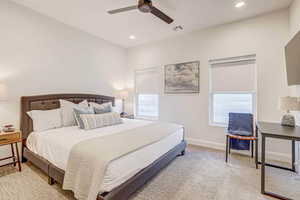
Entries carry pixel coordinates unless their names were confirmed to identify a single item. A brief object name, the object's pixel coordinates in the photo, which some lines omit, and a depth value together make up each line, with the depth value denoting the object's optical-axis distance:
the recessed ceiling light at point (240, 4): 2.77
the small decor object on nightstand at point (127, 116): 4.75
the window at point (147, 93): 4.85
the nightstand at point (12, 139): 2.37
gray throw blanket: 1.55
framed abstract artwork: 4.02
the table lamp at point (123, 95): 4.99
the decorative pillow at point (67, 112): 3.07
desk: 1.86
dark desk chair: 3.04
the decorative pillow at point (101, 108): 3.33
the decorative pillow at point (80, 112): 2.84
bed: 1.66
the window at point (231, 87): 3.37
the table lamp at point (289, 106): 2.25
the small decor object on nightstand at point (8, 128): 2.53
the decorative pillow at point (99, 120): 2.81
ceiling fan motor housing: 2.22
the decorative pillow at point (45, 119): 2.73
